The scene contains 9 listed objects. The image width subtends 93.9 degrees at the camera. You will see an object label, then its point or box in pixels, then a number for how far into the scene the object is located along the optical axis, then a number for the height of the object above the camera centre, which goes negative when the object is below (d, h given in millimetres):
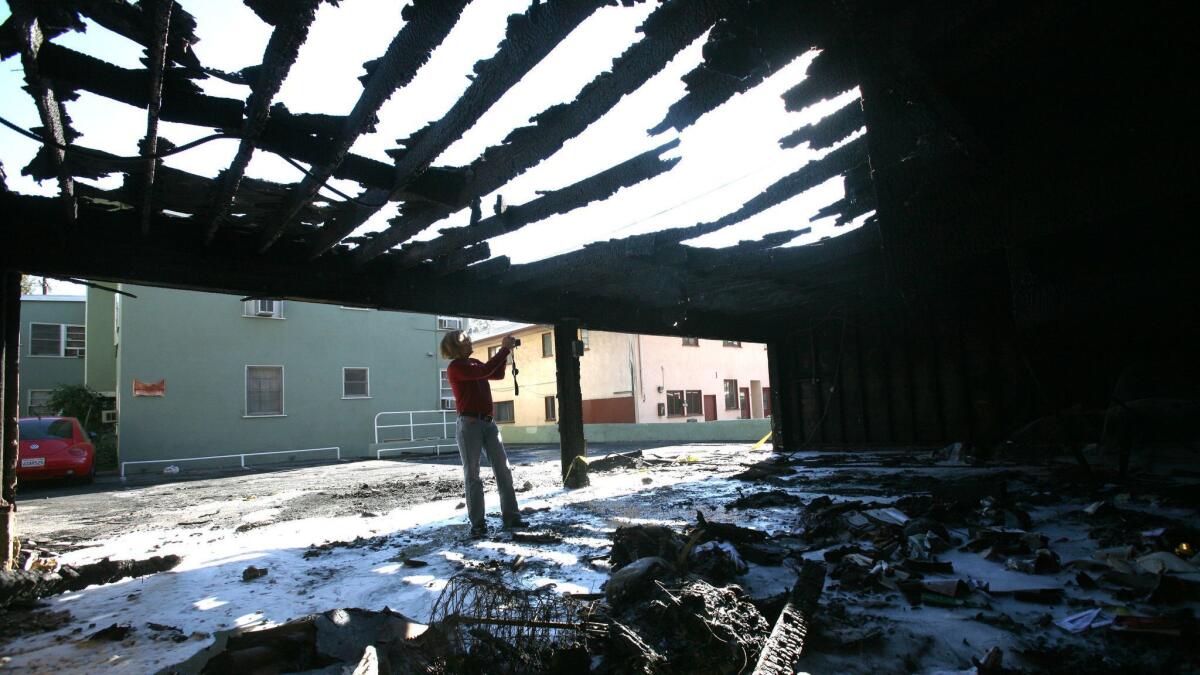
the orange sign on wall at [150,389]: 16141 +473
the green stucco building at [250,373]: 16328 +886
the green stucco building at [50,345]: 22844 +2678
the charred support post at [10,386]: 4574 +211
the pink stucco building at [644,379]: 24562 +144
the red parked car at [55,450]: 11578 -871
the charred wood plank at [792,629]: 2205 -1129
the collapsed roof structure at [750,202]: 1946 +1388
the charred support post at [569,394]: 8375 -119
